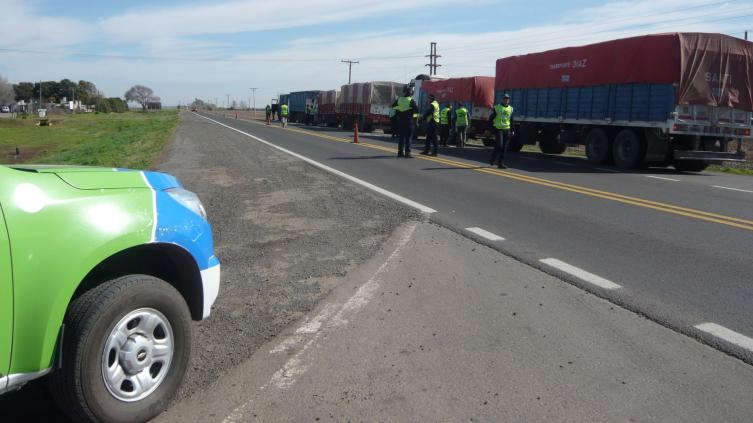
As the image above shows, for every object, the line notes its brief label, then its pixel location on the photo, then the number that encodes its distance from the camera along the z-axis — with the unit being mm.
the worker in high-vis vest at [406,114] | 17344
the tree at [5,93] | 123550
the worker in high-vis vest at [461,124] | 24391
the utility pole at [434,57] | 72000
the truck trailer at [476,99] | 25531
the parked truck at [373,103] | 39031
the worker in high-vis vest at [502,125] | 15398
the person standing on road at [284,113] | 40969
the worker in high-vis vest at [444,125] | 24812
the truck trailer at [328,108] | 47406
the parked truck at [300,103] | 55094
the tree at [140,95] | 185875
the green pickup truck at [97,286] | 2520
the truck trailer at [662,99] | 15477
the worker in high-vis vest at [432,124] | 18812
